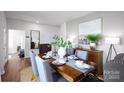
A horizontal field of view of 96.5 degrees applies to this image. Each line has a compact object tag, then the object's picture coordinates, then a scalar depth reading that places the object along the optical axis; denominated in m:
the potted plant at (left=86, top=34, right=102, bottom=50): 1.92
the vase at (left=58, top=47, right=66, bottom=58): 2.63
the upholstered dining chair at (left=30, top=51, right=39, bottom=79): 2.49
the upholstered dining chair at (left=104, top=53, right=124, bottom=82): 1.54
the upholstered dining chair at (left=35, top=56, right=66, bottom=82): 1.87
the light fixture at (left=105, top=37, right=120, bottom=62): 1.83
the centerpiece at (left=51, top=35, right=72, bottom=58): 2.17
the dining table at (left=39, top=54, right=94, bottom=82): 1.69
